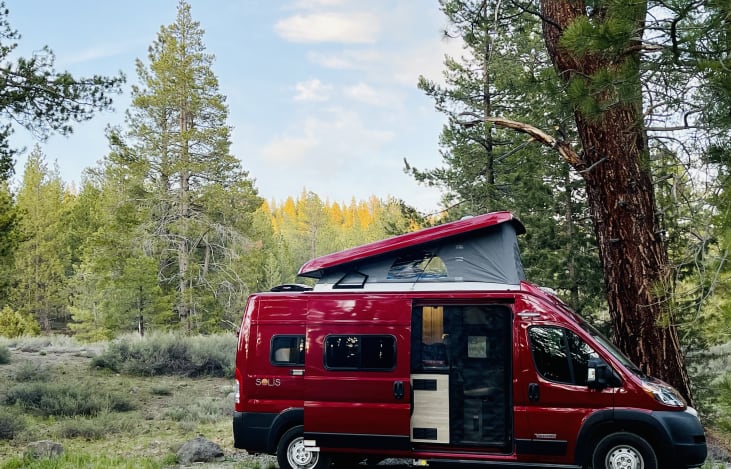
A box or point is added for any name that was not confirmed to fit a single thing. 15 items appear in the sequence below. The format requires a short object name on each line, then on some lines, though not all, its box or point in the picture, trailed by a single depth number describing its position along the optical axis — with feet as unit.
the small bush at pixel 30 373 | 51.62
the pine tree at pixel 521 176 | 50.06
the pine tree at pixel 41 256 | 145.18
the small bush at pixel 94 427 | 37.19
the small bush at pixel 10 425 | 36.27
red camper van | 22.76
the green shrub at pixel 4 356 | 56.93
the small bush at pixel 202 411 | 43.37
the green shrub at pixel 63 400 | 42.91
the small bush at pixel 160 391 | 52.01
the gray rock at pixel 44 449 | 29.19
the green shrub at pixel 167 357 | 59.41
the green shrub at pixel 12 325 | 108.99
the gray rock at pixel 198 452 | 29.91
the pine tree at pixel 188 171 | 98.99
